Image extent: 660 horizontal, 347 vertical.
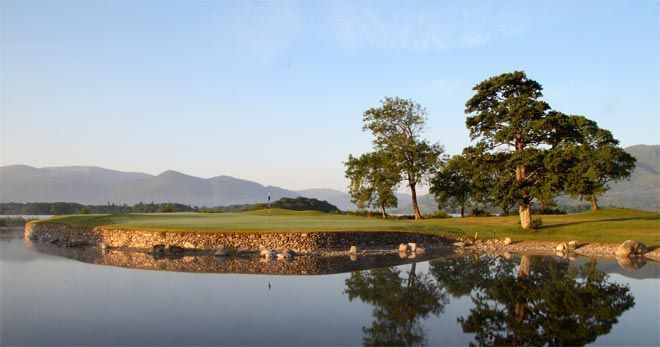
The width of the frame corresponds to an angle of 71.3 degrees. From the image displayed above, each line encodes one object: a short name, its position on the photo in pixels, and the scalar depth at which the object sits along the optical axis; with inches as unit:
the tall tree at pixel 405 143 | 2332.7
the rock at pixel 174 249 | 1175.9
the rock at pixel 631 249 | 1144.8
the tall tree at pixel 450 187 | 2438.5
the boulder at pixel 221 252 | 1138.7
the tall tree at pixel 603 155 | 2221.9
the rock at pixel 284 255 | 1107.3
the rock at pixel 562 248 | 1225.2
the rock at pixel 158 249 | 1182.0
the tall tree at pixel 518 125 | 1471.5
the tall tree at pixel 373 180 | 2336.4
